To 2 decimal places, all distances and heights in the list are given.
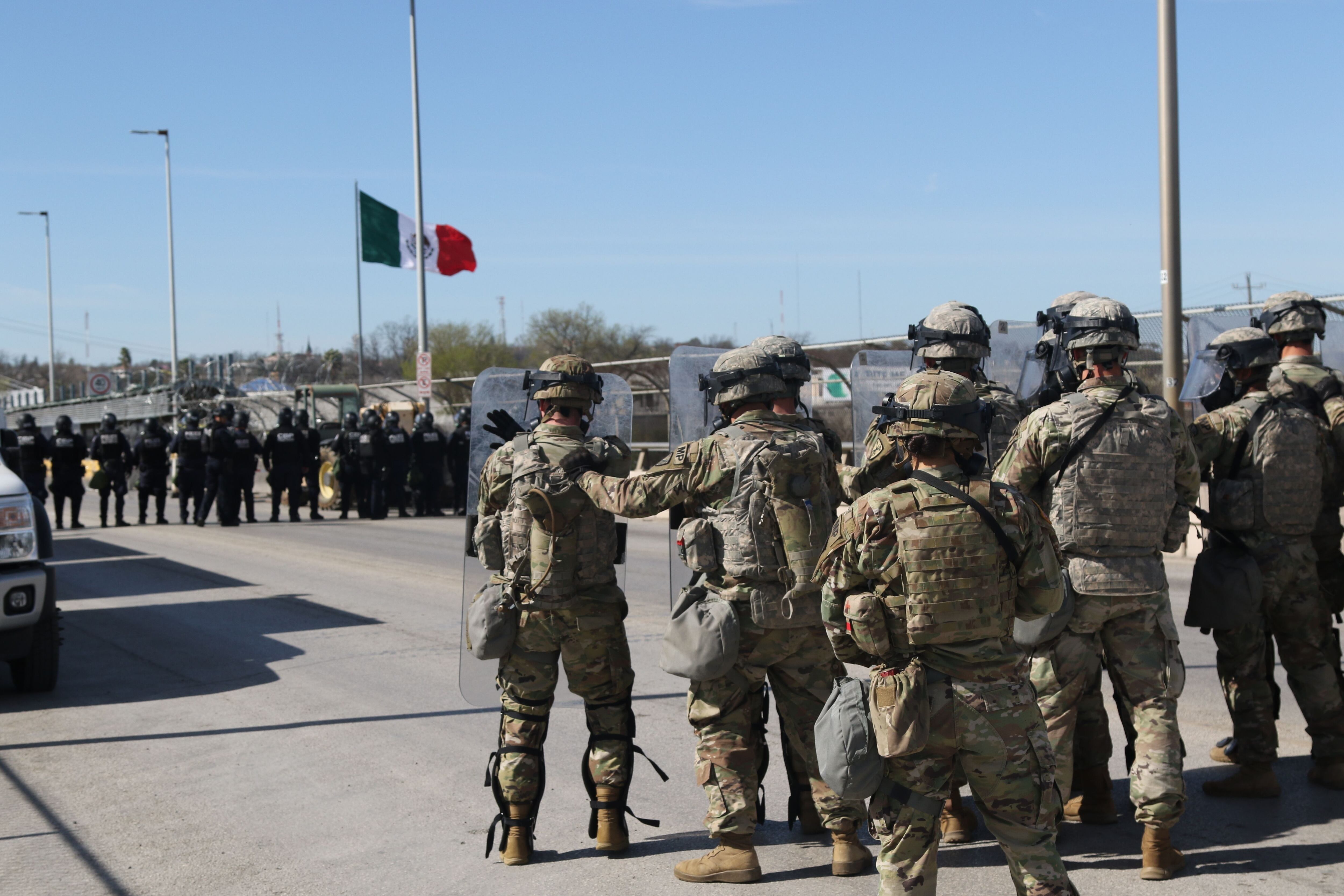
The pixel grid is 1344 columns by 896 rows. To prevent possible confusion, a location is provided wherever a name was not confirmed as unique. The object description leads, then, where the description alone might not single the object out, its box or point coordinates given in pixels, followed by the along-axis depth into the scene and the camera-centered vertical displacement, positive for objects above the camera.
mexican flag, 24.86 +3.90
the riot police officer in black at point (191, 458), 18.53 -0.43
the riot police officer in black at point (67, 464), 18.14 -0.47
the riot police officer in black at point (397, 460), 19.66 -0.57
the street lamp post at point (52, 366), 64.25 +3.72
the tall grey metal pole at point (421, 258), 24.75 +3.47
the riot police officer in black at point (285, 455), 19.05 -0.42
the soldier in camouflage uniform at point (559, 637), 4.52 -0.82
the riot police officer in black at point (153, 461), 19.23 -0.47
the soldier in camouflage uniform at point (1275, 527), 5.13 -0.53
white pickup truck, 6.93 -0.93
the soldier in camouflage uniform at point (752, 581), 4.25 -0.59
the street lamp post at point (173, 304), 43.09 +4.58
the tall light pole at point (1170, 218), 12.06 +1.93
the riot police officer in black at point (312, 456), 19.34 -0.48
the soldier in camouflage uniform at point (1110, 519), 4.43 -0.41
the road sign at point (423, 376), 21.61 +0.89
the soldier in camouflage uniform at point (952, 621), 3.33 -0.59
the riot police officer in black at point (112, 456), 19.44 -0.39
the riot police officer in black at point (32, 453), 17.81 -0.28
